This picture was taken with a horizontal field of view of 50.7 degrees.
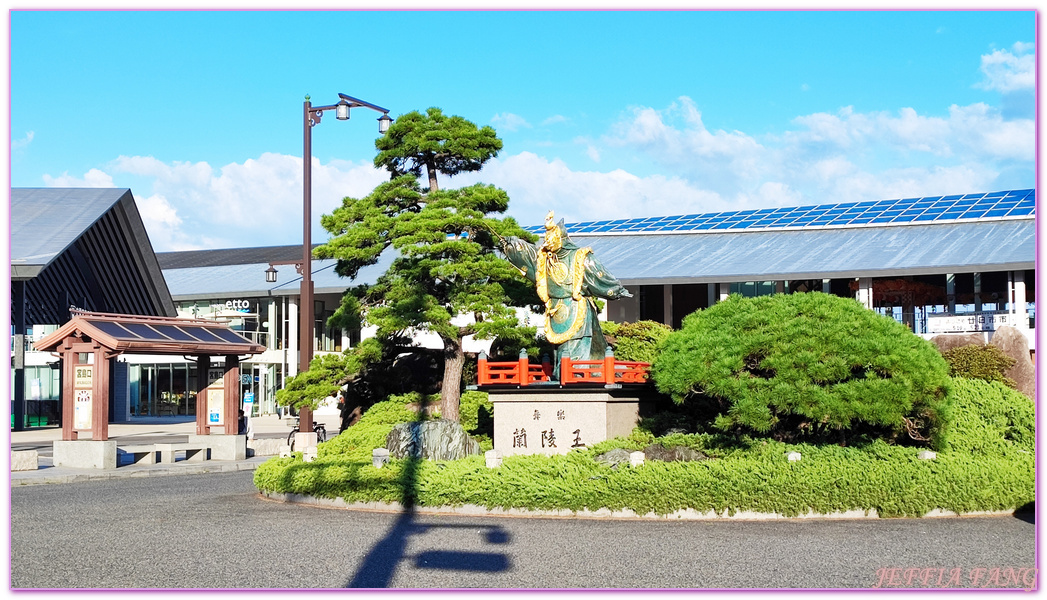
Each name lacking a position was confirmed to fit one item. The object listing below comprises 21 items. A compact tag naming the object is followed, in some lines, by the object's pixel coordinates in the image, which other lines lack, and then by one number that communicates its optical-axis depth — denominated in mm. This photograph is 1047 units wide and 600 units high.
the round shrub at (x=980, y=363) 20906
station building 33031
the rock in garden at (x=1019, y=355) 22312
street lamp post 22641
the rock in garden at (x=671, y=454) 14922
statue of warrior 18219
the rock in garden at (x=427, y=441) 16969
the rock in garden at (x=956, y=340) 23095
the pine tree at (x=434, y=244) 21641
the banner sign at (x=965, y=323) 31656
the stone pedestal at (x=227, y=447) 23422
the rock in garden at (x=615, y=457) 14867
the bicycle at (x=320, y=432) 26719
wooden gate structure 20500
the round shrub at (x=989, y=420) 16031
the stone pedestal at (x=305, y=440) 22200
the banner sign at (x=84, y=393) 20719
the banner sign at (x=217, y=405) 23891
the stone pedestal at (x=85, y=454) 20922
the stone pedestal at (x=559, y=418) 17234
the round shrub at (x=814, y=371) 14172
